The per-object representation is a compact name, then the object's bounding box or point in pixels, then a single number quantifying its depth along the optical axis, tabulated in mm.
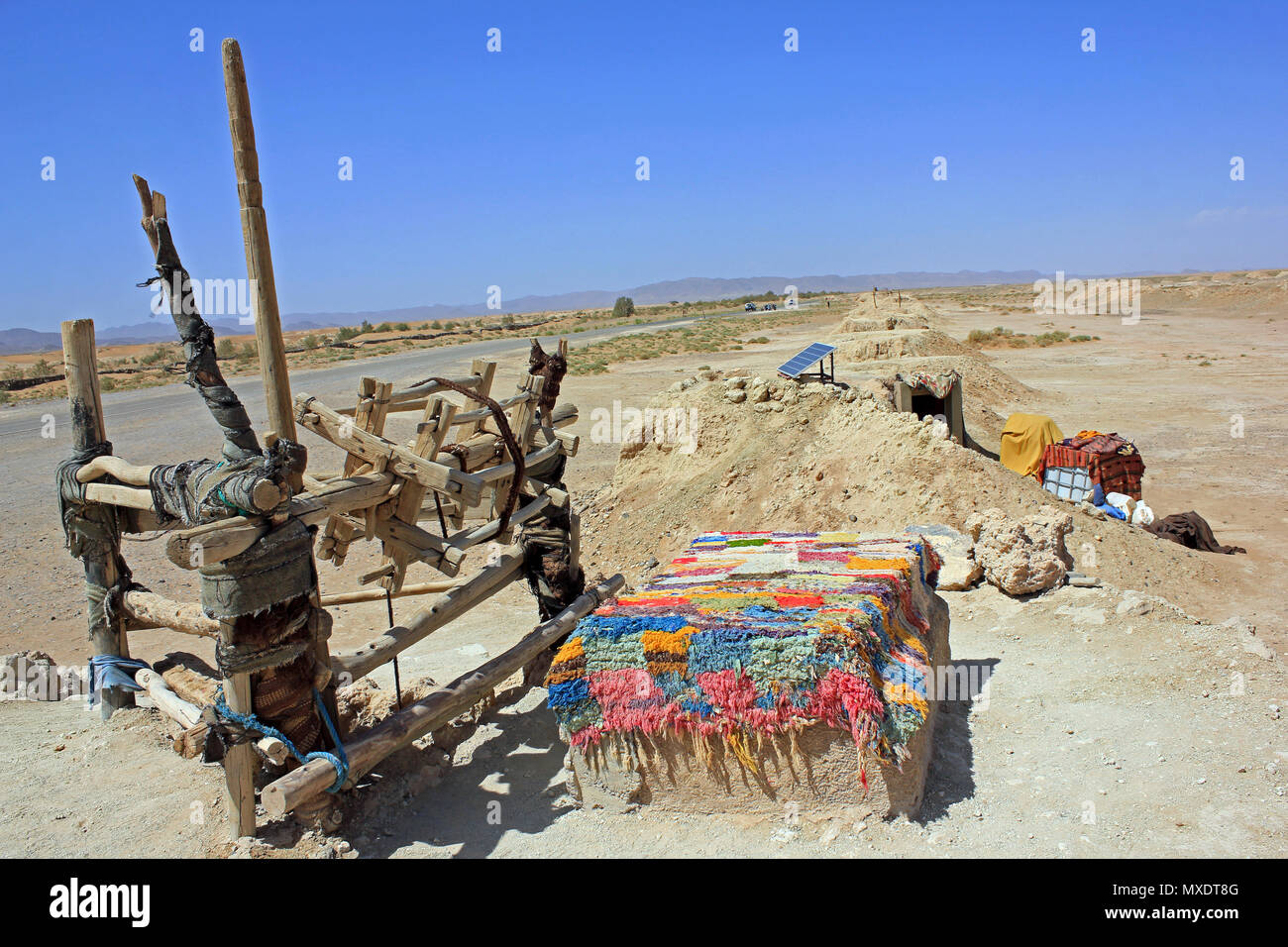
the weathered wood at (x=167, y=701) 5047
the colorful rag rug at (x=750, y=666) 4164
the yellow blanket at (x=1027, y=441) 13344
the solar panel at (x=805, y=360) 13531
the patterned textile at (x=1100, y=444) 11977
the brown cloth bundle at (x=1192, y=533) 10336
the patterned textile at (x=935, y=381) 14107
